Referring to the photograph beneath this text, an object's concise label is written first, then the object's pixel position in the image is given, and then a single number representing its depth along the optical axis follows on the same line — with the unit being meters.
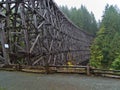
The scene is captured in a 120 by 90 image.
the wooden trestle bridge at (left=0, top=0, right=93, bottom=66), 9.52
